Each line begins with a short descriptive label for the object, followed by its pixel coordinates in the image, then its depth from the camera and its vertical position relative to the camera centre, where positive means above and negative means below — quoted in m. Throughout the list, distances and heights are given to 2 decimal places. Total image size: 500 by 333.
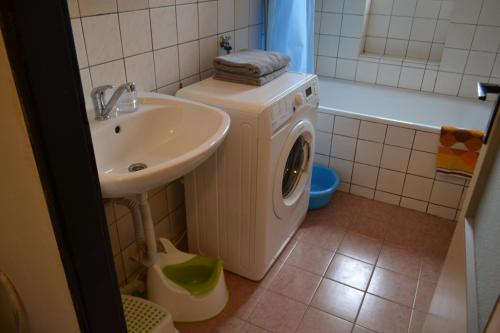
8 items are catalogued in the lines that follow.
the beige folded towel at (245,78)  1.74 -0.44
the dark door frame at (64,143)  0.59 -0.27
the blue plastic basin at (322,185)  2.35 -1.20
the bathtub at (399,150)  2.29 -0.96
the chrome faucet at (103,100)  1.34 -0.41
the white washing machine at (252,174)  1.56 -0.80
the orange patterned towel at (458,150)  2.11 -0.86
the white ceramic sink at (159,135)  1.24 -0.54
